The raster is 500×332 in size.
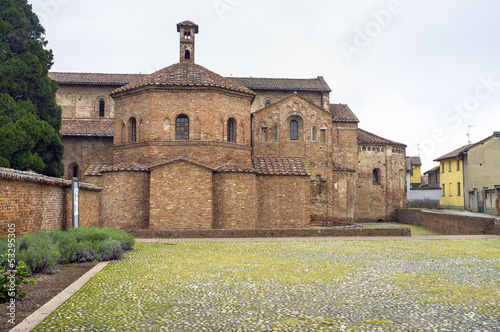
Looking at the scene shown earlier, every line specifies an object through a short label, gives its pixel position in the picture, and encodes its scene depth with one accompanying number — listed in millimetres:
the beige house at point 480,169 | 37875
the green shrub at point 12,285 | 6164
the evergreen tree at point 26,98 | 23969
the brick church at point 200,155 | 20797
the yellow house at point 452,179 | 42344
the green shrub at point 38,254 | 8898
